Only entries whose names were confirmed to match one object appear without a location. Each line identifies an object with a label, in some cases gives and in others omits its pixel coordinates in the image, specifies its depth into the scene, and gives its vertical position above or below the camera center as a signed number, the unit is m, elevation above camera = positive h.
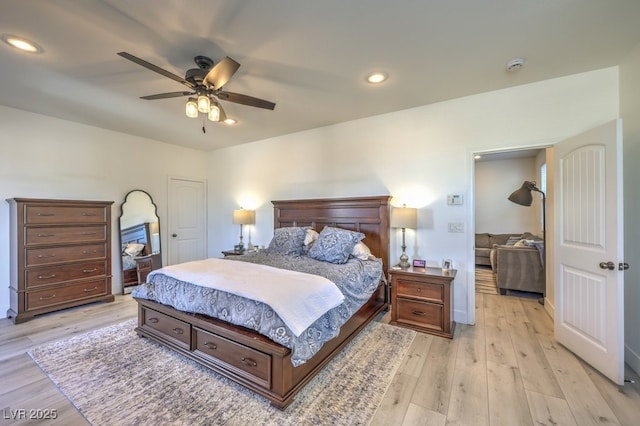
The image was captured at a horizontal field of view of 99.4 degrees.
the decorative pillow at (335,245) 3.24 -0.39
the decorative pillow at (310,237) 3.74 -0.33
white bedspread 1.92 -0.58
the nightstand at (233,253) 4.68 -0.69
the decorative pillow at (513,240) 5.42 -0.55
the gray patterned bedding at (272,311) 1.90 -0.76
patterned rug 1.79 -1.33
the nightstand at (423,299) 2.88 -0.96
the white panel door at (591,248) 2.08 -0.30
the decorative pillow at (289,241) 3.69 -0.39
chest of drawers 3.34 -0.55
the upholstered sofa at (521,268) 4.13 -0.85
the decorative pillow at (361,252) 3.36 -0.48
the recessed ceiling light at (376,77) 2.67 +1.37
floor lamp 4.05 +0.26
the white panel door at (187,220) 5.26 -0.14
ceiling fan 2.09 +1.04
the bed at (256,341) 1.89 -1.09
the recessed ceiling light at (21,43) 2.06 +1.34
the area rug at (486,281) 4.59 -1.28
